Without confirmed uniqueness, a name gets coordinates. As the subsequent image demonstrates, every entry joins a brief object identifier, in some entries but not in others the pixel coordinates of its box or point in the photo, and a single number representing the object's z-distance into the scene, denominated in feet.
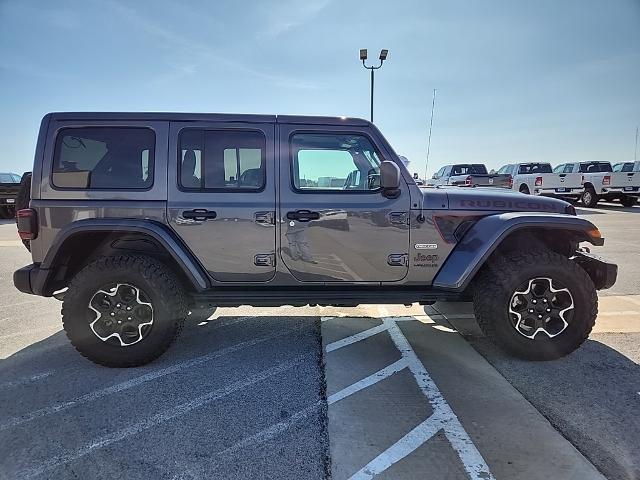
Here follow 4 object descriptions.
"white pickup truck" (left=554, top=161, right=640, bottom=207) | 59.47
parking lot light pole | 53.52
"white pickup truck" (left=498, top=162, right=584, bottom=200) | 63.41
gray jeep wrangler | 11.20
